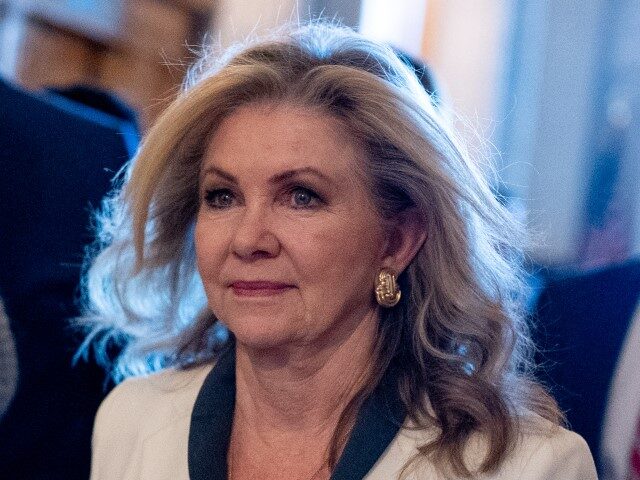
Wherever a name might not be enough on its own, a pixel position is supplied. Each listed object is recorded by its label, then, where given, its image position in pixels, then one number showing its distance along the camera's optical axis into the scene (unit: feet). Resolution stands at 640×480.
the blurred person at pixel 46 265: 10.39
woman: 9.77
